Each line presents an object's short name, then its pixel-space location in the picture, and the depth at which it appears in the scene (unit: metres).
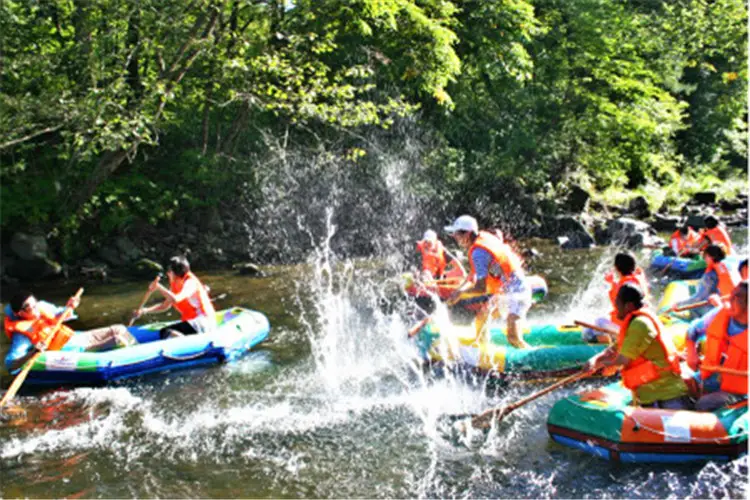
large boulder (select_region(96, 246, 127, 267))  16.87
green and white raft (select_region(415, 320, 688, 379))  8.16
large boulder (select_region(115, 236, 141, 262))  17.14
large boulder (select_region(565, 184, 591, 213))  22.14
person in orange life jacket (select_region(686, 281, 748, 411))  6.04
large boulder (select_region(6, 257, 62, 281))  15.70
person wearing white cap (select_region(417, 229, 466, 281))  12.66
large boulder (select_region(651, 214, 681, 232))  21.41
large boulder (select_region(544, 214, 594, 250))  18.75
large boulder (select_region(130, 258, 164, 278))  16.39
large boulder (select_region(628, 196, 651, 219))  22.80
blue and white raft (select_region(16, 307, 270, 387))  8.83
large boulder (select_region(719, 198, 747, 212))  24.37
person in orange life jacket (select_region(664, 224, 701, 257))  14.27
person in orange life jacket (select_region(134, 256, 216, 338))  9.59
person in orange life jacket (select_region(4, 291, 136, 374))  8.70
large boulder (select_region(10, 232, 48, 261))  15.88
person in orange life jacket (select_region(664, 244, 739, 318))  8.70
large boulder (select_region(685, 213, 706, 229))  20.56
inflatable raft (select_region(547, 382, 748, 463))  5.98
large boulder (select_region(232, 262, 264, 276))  16.19
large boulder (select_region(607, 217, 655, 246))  18.62
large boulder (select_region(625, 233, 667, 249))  18.23
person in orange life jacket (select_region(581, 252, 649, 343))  7.36
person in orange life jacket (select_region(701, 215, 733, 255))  12.20
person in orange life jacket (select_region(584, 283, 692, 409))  5.93
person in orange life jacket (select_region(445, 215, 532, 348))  8.19
